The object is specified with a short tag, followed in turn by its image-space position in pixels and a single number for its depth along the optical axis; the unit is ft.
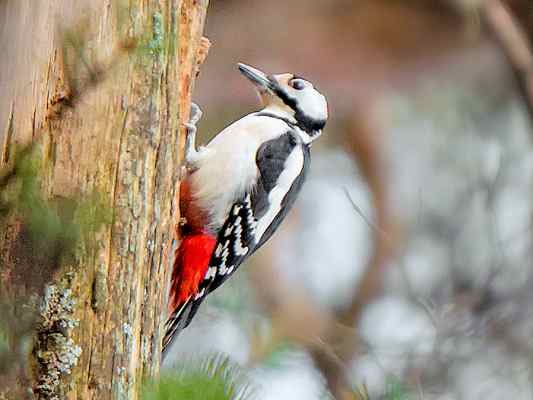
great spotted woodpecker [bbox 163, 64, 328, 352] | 17.04
